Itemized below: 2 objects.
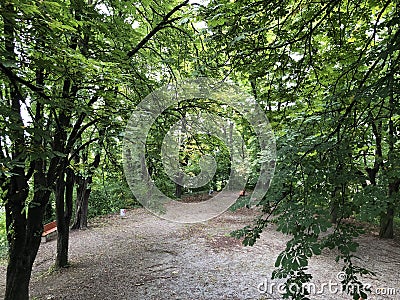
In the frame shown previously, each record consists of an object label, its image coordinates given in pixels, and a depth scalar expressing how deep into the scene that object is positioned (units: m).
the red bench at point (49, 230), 8.84
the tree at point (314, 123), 1.84
